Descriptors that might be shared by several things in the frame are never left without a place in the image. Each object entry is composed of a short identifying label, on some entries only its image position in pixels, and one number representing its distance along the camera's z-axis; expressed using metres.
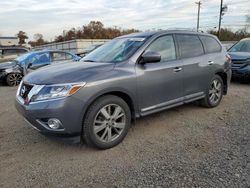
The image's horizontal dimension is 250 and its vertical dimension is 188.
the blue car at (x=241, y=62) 6.32
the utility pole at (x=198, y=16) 41.24
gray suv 2.51
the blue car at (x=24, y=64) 7.63
